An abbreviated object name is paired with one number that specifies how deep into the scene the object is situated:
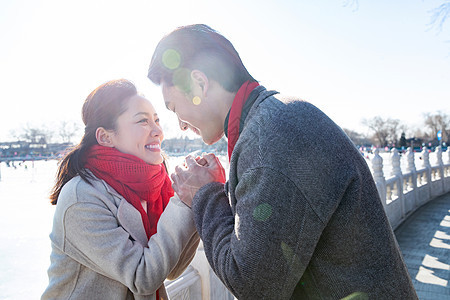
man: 0.85
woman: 1.31
